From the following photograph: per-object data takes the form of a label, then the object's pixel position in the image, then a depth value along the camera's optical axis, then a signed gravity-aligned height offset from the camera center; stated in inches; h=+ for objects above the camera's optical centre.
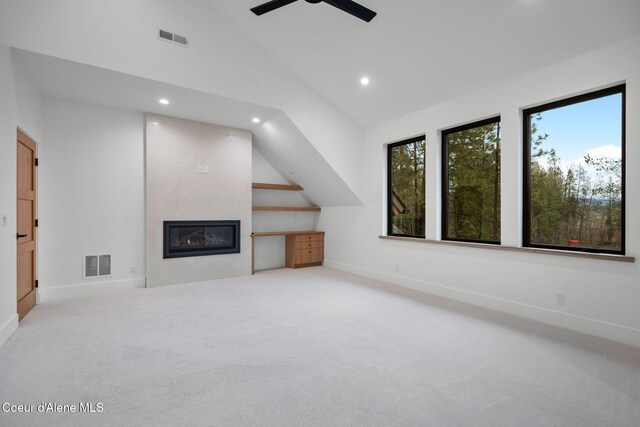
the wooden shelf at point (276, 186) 255.3 +21.1
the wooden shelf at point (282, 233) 241.3 -16.2
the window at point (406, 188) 203.9 +16.4
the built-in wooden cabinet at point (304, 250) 269.7 -31.4
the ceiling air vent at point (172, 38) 159.7 +87.2
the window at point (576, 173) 127.1 +16.9
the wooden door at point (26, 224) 145.3 -5.7
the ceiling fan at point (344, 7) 117.5 +76.3
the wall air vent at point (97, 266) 189.8 -31.7
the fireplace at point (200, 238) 210.2 -17.6
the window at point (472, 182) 165.6 +16.5
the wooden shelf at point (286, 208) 254.3 +3.4
